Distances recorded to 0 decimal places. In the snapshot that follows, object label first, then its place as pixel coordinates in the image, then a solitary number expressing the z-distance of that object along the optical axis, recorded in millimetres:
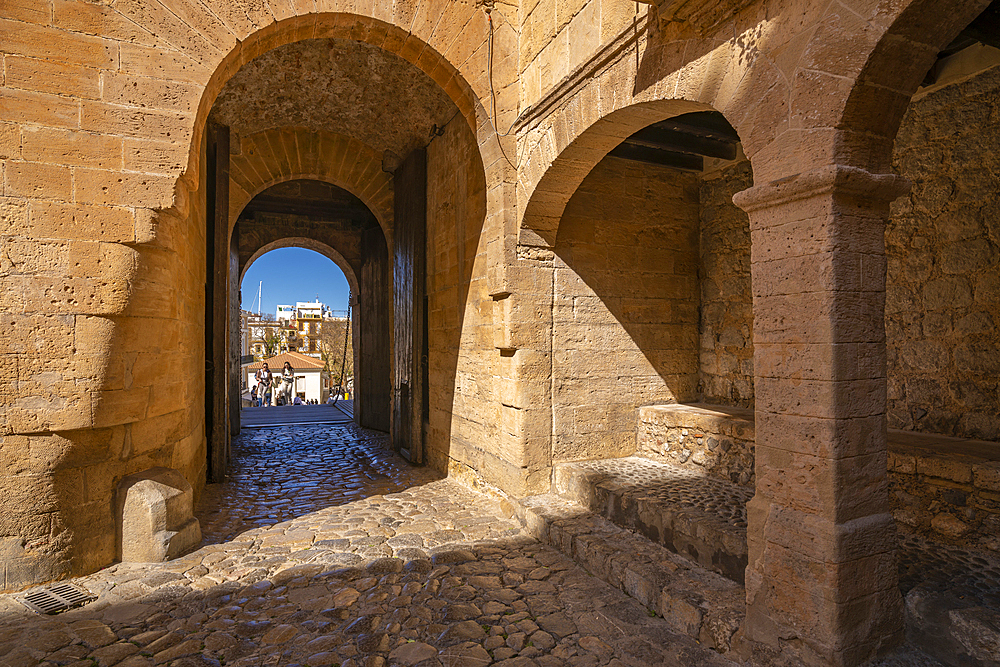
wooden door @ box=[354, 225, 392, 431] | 8398
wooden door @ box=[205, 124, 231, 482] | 5285
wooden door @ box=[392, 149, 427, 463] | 6172
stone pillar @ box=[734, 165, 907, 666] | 1988
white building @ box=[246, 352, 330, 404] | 30266
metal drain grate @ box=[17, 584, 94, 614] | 2739
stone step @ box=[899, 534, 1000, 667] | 1899
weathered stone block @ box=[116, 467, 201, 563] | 3250
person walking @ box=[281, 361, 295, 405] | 25820
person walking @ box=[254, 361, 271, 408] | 18862
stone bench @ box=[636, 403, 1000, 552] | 2473
